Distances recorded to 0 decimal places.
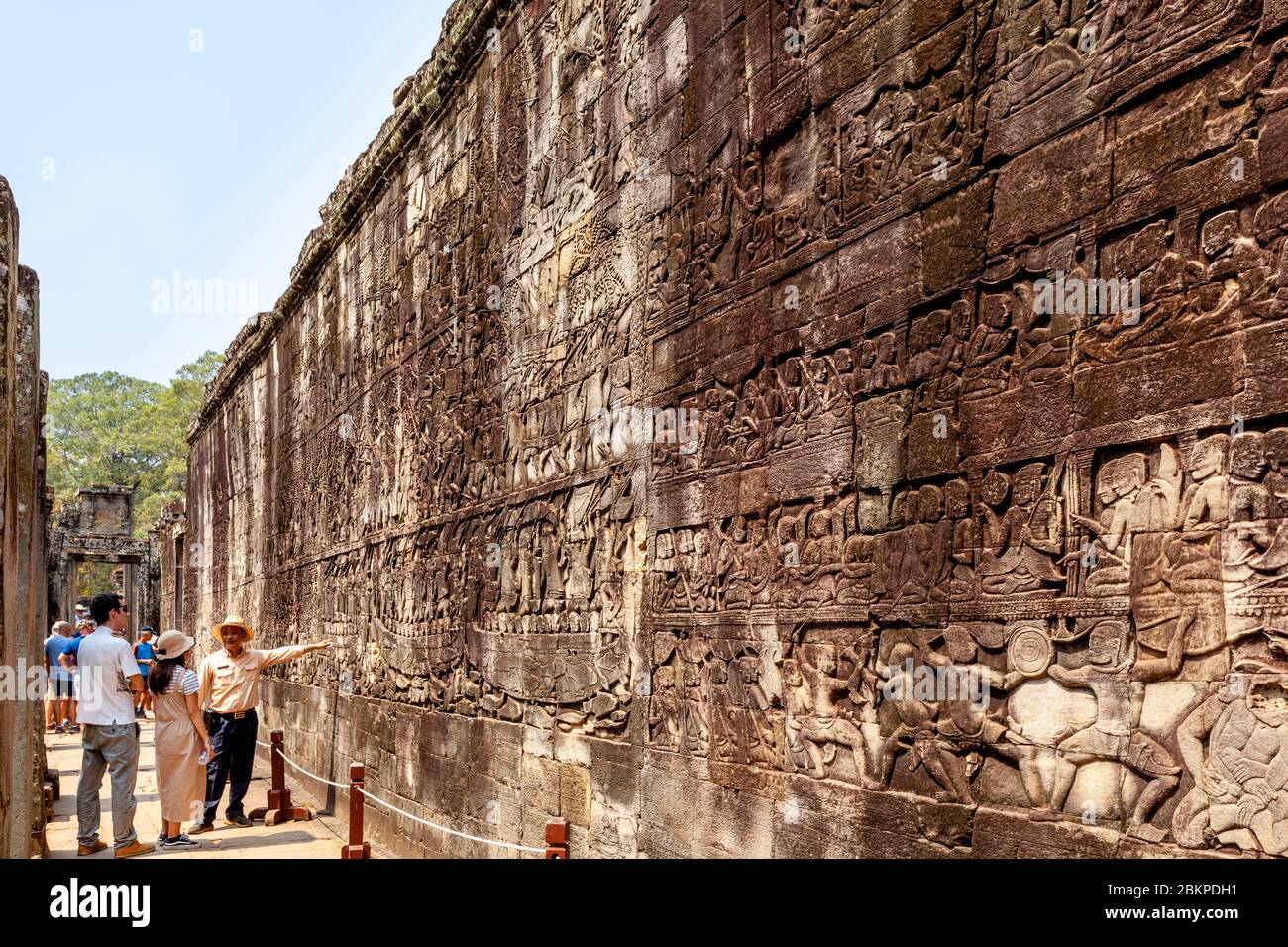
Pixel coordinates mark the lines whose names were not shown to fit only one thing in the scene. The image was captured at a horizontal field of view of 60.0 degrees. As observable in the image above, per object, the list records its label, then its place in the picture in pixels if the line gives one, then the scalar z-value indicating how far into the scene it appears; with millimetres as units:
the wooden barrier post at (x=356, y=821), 7211
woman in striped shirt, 8273
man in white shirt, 7465
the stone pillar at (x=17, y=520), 2980
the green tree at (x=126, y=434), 48719
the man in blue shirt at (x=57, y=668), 12750
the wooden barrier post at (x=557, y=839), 4586
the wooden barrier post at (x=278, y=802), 9930
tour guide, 9727
